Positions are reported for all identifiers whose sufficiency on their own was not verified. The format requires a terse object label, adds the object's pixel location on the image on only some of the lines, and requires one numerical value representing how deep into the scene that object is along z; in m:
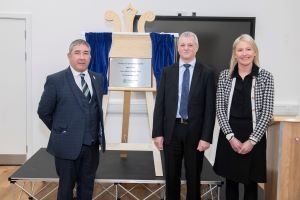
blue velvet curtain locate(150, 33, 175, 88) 3.35
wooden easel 3.37
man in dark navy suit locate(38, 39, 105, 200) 2.40
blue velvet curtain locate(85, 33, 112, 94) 3.37
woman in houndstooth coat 2.30
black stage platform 3.07
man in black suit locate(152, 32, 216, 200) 2.47
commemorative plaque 3.42
